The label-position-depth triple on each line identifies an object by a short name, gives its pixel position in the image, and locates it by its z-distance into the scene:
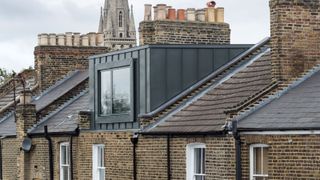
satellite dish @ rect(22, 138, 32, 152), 36.88
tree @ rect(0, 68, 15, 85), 83.21
